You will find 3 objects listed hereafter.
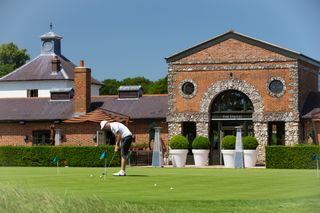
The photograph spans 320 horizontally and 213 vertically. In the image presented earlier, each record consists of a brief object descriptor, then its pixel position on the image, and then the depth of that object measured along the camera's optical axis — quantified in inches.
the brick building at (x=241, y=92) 1605.6
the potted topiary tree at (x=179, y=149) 1480.1
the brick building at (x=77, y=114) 1720.0
